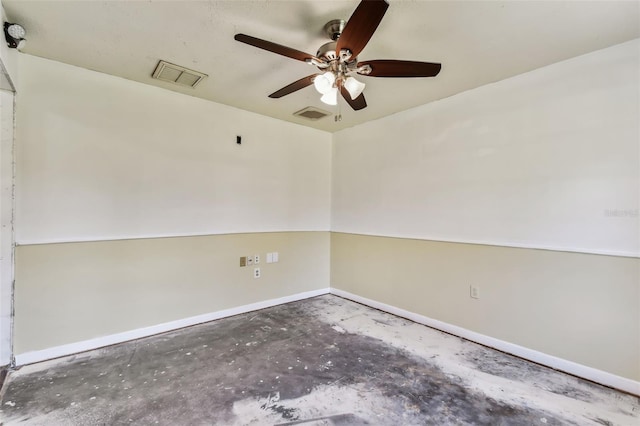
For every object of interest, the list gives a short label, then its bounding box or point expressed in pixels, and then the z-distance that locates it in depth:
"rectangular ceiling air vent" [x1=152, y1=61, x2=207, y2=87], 2.49
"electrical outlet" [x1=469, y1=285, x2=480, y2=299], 2.79
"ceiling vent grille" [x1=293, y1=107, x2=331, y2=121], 3.44
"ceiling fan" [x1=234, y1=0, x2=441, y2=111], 1.59
